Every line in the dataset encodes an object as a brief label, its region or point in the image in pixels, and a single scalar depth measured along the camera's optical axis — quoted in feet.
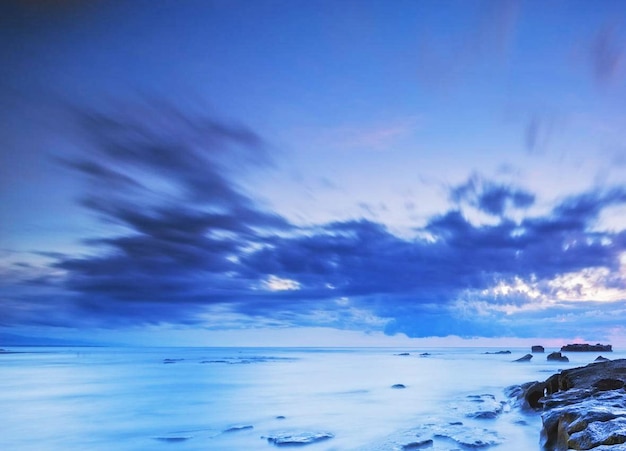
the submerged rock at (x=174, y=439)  68.41
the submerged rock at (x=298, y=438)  59.62
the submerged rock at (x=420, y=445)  53.29
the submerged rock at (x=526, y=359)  279.32
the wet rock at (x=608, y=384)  61.17
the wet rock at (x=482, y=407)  73.53
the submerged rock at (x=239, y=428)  74.63
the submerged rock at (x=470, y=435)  53.57
